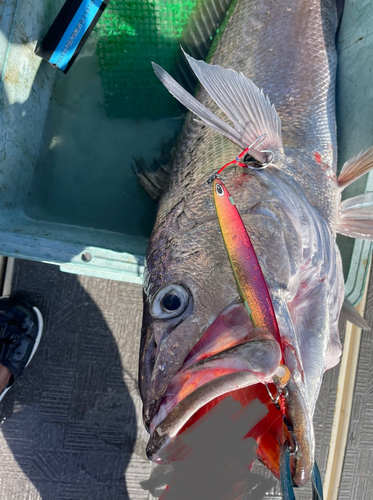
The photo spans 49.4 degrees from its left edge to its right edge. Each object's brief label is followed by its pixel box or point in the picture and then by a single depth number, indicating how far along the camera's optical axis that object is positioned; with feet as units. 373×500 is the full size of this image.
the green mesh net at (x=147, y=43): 1.59
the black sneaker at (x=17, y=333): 1.76
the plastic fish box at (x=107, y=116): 1.35
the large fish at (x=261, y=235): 0.76
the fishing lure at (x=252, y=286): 0.78
